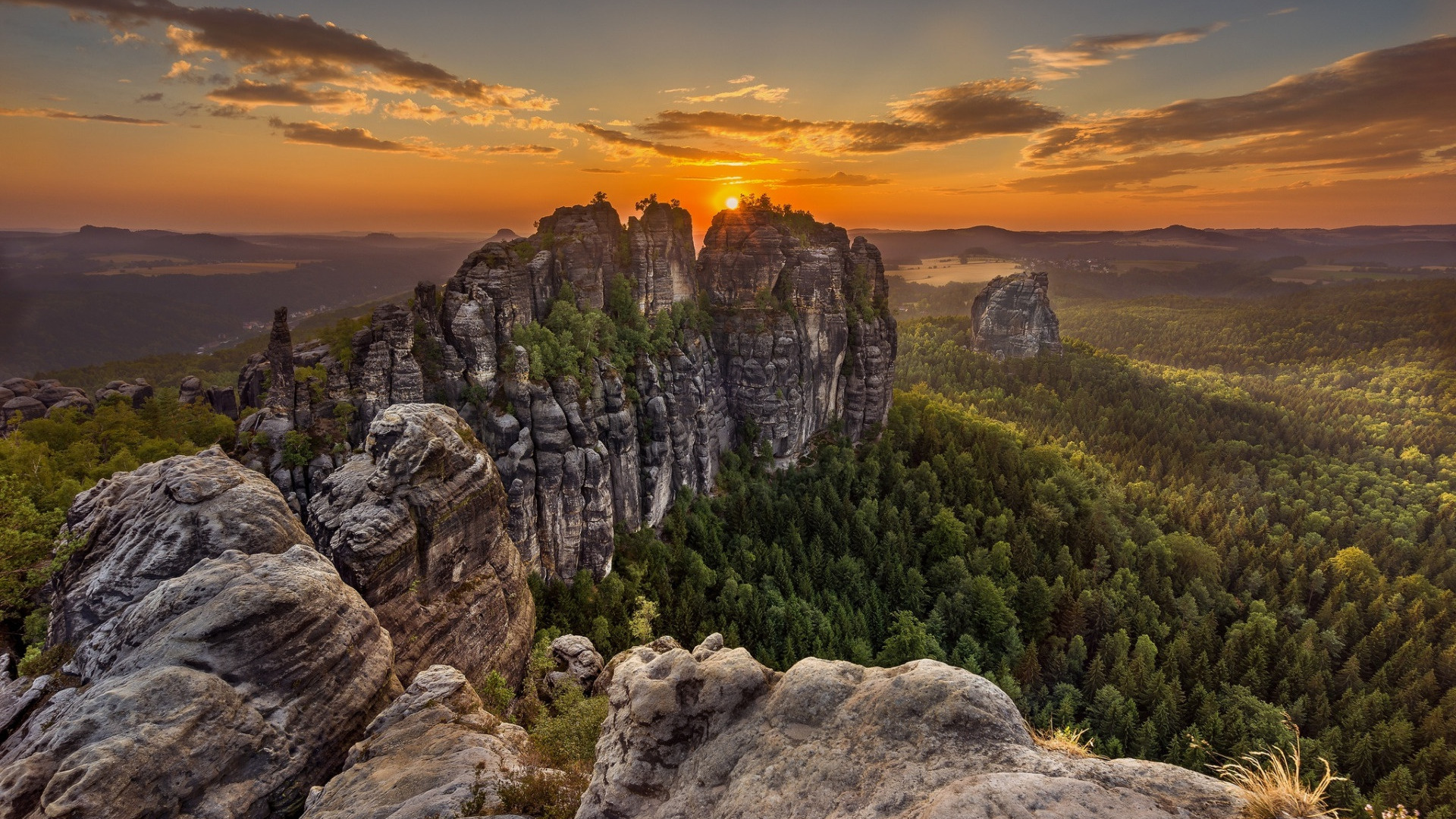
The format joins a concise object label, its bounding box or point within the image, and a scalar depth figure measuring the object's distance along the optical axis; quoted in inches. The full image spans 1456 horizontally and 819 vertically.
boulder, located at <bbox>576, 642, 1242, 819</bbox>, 313.3
